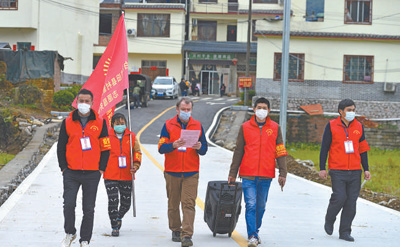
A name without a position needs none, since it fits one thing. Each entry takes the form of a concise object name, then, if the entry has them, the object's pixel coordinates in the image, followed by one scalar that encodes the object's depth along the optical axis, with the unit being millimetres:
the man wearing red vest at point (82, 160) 7184
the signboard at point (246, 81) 34906
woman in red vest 8539
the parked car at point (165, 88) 44906
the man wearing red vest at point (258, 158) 8125
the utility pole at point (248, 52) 42475
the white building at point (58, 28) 39375
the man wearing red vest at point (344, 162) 8703
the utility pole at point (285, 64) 21812
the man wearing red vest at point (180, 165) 7934
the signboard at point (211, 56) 57656
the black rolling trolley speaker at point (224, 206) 8227
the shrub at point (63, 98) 28797
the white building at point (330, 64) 36812
